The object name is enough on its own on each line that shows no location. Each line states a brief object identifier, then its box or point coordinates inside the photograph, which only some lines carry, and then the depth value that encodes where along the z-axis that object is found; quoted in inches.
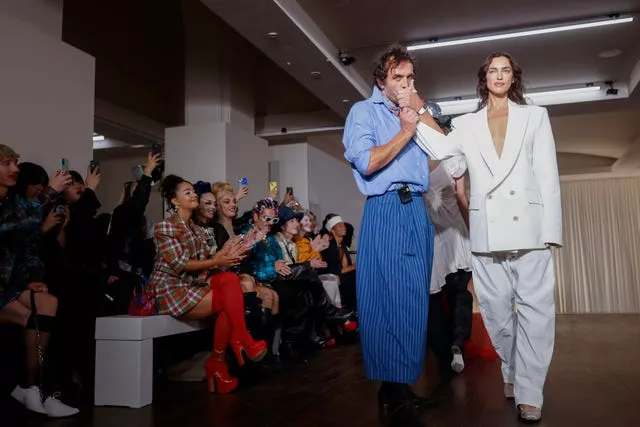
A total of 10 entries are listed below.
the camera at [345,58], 226.5
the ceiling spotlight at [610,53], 228.1
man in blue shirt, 82.5
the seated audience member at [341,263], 209.9
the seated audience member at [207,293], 113.7
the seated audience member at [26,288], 95.9
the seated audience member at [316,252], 181.6
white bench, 101.7
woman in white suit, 83.5
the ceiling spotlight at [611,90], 260.1
